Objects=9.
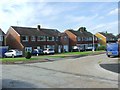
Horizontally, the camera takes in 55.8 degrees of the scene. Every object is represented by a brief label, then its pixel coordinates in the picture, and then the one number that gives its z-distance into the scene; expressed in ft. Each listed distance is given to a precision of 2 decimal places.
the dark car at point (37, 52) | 88.08
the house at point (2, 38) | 89.19
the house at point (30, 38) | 91.60
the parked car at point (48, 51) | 91.74
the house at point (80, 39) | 126.59
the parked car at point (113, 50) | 61.67
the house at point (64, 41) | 115.90
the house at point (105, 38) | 155.04
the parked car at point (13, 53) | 79.29
